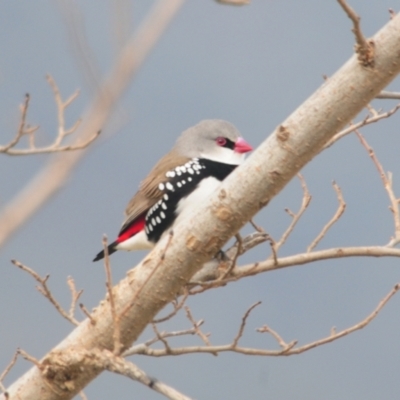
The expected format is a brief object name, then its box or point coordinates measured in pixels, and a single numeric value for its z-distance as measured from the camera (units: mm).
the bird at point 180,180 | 8953
